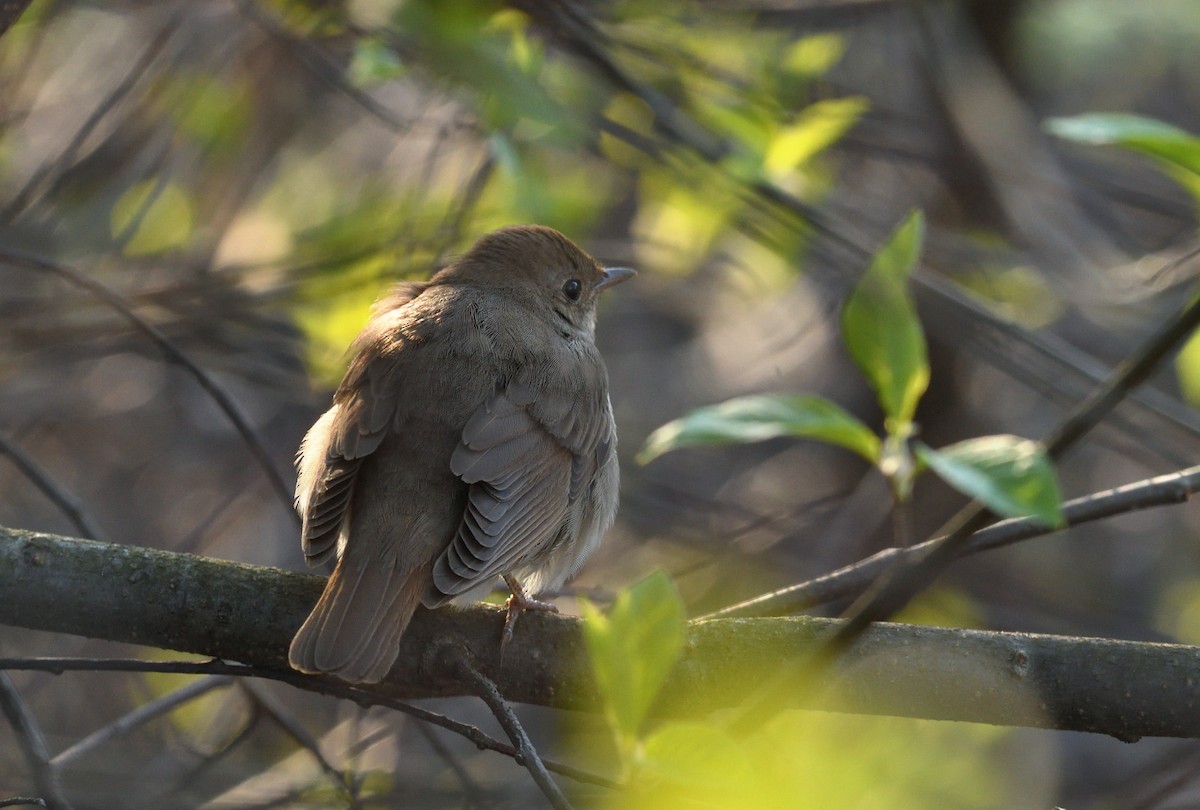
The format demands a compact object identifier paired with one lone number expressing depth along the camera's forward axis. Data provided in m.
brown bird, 5.99
